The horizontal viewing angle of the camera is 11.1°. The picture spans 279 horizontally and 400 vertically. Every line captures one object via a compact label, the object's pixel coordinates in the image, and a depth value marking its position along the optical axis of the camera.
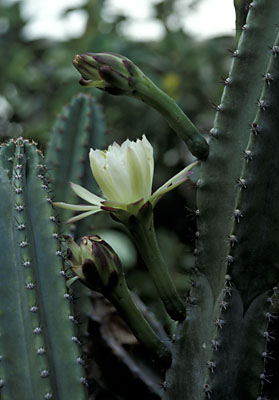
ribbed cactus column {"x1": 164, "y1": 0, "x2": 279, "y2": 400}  1.29
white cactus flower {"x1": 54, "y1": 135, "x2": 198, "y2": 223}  1.27
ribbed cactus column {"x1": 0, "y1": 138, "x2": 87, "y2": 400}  1.27
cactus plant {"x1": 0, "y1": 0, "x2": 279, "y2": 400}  1.26
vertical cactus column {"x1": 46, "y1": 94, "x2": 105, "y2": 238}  1.51
